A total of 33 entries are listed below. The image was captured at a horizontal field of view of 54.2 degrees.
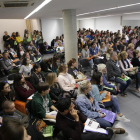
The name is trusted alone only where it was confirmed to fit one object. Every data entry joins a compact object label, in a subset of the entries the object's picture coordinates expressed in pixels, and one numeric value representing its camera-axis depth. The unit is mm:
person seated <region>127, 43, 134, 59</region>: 6605
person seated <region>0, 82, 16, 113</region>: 2906
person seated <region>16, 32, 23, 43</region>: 10312
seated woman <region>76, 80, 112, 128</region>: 2561
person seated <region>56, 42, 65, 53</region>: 8215
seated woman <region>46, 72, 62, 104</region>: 3324
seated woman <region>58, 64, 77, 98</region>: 3686
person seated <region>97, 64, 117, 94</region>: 3924
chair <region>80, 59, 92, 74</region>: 5881
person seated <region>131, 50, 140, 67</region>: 5106
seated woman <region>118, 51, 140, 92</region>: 4823
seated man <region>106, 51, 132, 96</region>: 4395
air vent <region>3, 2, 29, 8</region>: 3387
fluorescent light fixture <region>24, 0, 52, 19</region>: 3515
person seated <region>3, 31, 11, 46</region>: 9805
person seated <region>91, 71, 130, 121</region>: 3117
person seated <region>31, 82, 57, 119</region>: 2529
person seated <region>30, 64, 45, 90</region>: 3871
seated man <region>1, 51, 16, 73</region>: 5836
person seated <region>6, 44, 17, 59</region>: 7638
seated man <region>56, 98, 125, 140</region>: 2018
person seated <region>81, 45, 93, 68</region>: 6781
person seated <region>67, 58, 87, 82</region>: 4539
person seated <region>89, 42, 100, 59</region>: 6941
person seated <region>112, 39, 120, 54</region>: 7811
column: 5535
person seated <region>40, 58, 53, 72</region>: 5105
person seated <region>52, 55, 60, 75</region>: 5002
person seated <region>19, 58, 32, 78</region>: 4771
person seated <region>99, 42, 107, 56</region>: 7464
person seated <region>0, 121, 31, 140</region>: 1304
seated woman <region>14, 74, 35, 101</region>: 3200
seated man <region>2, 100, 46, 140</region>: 2074
